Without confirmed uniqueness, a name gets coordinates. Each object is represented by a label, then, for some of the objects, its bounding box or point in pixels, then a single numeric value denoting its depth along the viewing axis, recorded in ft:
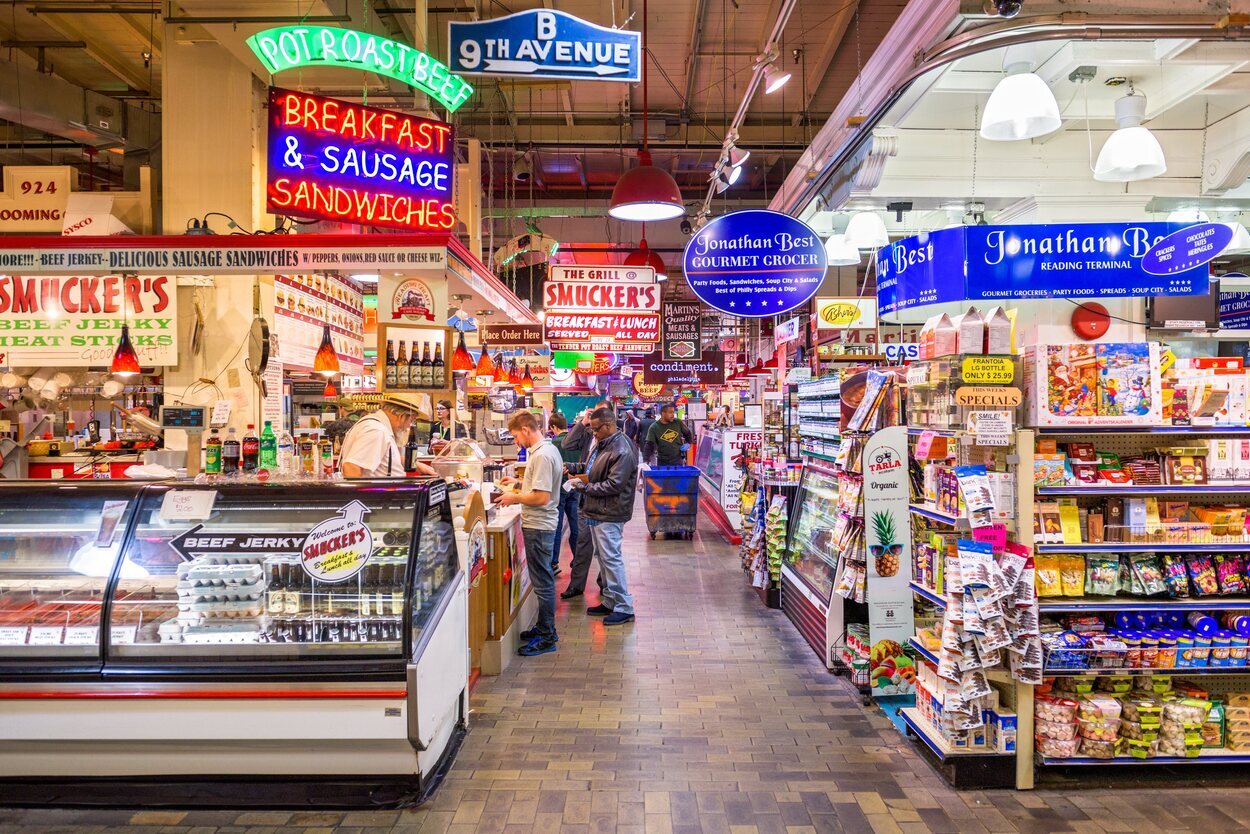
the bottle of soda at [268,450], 18.25
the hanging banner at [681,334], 46.03
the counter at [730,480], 37.86
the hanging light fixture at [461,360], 22.14
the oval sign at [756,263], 19.99
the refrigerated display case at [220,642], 11.66
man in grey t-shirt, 19.98
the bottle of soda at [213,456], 16.78
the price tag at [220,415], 17.21
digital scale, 18.27
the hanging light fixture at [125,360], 19.01
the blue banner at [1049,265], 20.62
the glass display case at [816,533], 19.25
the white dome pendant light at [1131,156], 18.06
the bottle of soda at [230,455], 16.54
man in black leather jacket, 22.76
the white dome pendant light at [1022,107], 15.67
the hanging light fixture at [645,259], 36.65
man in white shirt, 18.19
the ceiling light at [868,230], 26.32
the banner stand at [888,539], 17.01
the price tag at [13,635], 11.94
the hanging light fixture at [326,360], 20.67
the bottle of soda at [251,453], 17.28
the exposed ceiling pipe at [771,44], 17.76
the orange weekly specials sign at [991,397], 12.94
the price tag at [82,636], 11.87
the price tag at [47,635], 11.93
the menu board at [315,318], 25.23
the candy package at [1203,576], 13.46
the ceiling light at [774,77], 19.69
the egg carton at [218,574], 12.21
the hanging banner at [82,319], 22.71
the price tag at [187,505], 12.30
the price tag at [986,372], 13.07
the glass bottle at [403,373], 19.51
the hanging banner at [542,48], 13.99
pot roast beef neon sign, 15.49
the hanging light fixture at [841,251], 27.84
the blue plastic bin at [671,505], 37.81
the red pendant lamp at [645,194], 19.04
